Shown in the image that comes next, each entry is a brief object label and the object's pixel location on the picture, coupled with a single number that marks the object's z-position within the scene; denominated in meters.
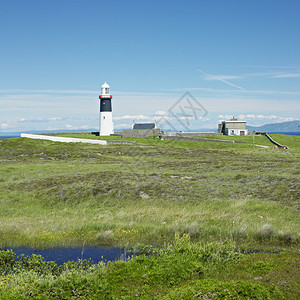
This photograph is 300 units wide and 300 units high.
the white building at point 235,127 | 115.31
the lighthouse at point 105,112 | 106.50
